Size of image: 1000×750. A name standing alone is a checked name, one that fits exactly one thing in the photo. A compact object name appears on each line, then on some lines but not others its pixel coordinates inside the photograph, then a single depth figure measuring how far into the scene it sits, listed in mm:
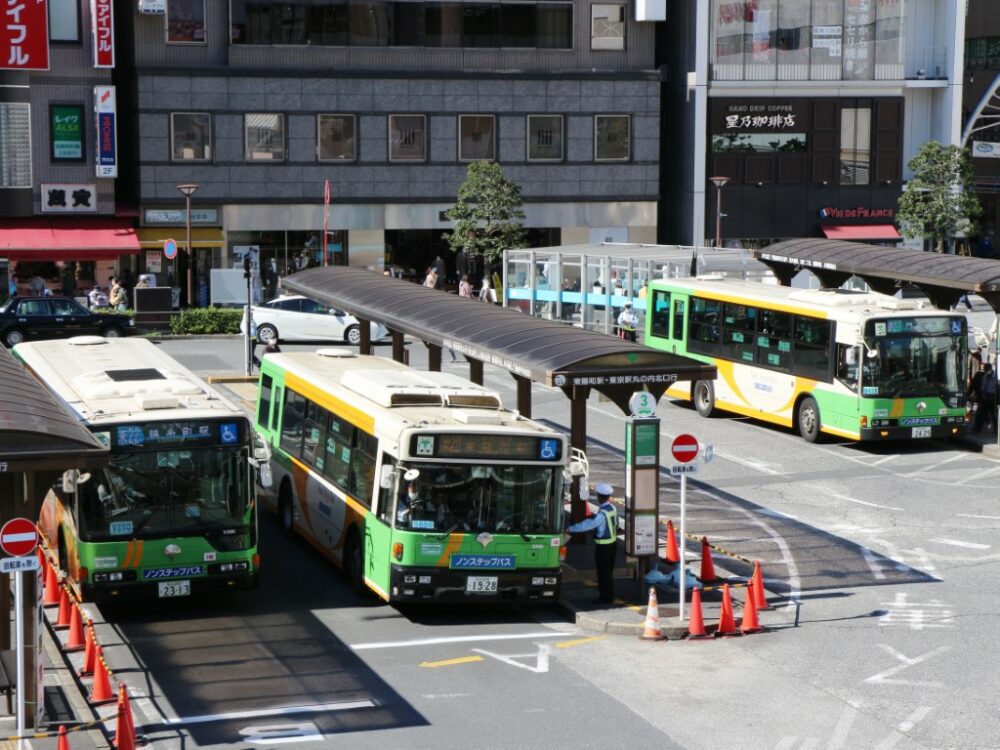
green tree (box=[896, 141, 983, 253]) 60344
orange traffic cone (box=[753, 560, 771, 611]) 18453
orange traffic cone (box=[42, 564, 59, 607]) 18562
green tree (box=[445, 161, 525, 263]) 55281
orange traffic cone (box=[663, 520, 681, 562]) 20891
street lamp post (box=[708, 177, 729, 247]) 57531
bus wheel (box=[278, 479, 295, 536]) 22812
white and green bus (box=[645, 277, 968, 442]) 28500
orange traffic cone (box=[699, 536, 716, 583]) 19672
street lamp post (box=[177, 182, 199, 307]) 50312
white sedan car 44094
